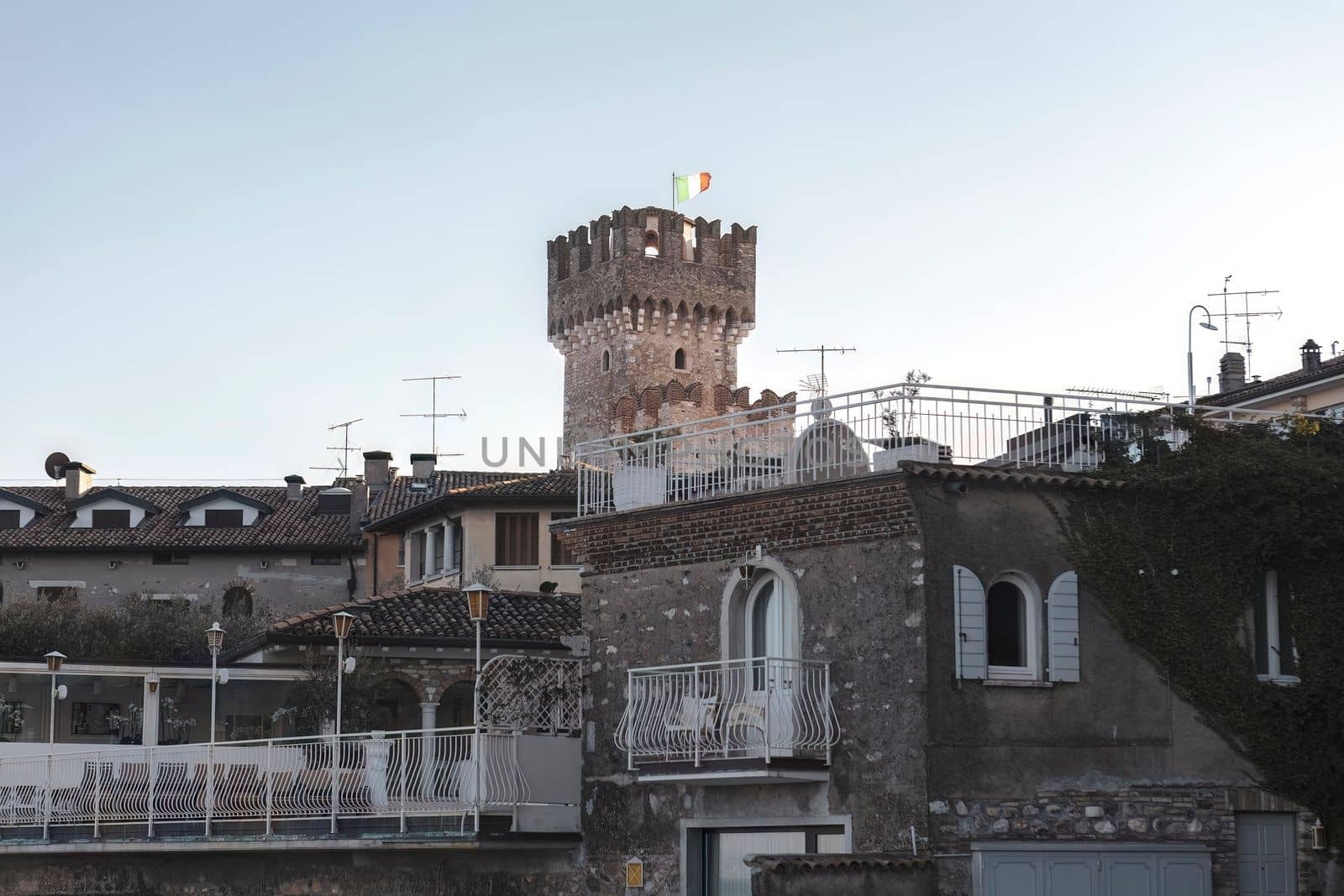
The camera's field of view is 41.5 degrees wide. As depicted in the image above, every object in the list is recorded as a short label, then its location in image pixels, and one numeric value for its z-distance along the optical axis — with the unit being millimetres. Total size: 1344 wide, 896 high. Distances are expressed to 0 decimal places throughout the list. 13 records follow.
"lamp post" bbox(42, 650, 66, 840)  28742
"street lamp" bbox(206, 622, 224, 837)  27981
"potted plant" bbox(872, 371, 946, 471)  19172
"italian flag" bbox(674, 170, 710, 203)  61156
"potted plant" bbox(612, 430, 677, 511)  22219
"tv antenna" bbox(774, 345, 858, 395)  47656
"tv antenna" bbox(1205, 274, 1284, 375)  37688
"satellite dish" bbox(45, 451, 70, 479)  58031
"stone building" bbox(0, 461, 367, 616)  50688
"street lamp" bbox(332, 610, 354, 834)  22812
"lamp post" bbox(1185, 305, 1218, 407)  25530
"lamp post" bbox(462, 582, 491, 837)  21484
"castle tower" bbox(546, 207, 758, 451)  58344
